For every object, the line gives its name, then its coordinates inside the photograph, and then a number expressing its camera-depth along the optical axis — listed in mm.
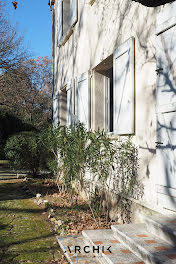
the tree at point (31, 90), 15398
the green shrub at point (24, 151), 8562
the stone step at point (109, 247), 2717
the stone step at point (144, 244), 2420
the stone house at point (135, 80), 3170
